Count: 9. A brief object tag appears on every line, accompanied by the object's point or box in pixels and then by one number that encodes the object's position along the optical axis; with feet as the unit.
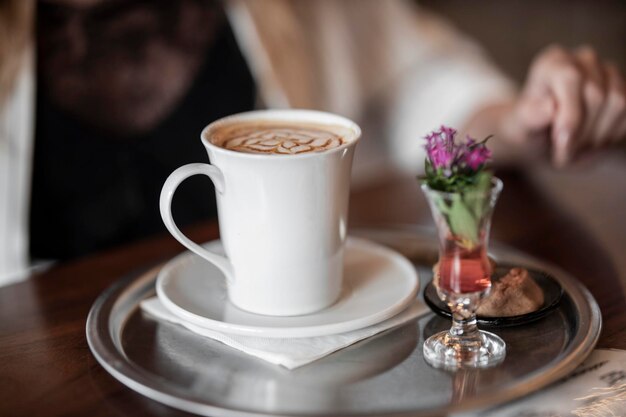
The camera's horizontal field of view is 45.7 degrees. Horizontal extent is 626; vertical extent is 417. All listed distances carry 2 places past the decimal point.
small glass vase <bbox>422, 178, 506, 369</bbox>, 1.53
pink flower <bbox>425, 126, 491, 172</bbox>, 1.53
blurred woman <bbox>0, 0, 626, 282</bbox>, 3.03
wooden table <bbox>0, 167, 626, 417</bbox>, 1.57
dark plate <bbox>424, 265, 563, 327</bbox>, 1.79
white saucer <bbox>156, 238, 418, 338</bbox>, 1.76
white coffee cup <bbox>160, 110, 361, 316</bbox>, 1.70
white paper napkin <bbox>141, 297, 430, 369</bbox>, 1.67
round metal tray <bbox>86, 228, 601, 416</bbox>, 1.48
